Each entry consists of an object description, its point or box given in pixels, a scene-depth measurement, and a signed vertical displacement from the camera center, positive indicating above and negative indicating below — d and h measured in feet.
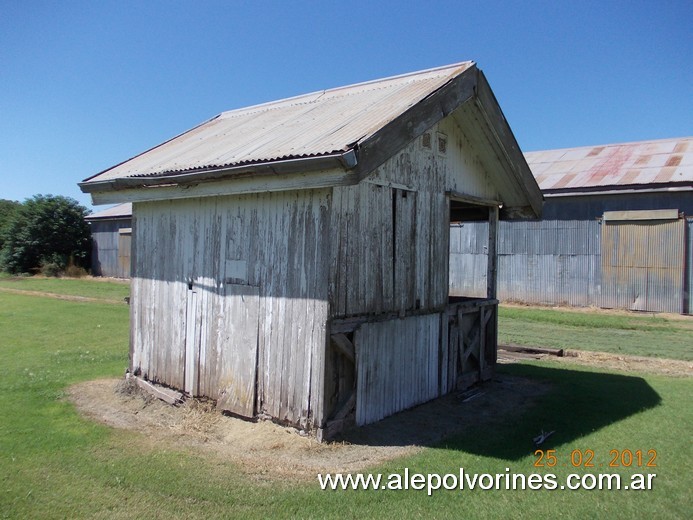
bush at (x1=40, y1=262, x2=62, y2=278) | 131.03 -5.22
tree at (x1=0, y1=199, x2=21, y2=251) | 139.50 +9.87
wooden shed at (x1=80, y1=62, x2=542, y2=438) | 22.27 +0.05
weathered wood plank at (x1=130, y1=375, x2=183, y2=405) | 27.61 -7.12
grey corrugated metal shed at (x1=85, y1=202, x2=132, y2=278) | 125.18 +1.37
